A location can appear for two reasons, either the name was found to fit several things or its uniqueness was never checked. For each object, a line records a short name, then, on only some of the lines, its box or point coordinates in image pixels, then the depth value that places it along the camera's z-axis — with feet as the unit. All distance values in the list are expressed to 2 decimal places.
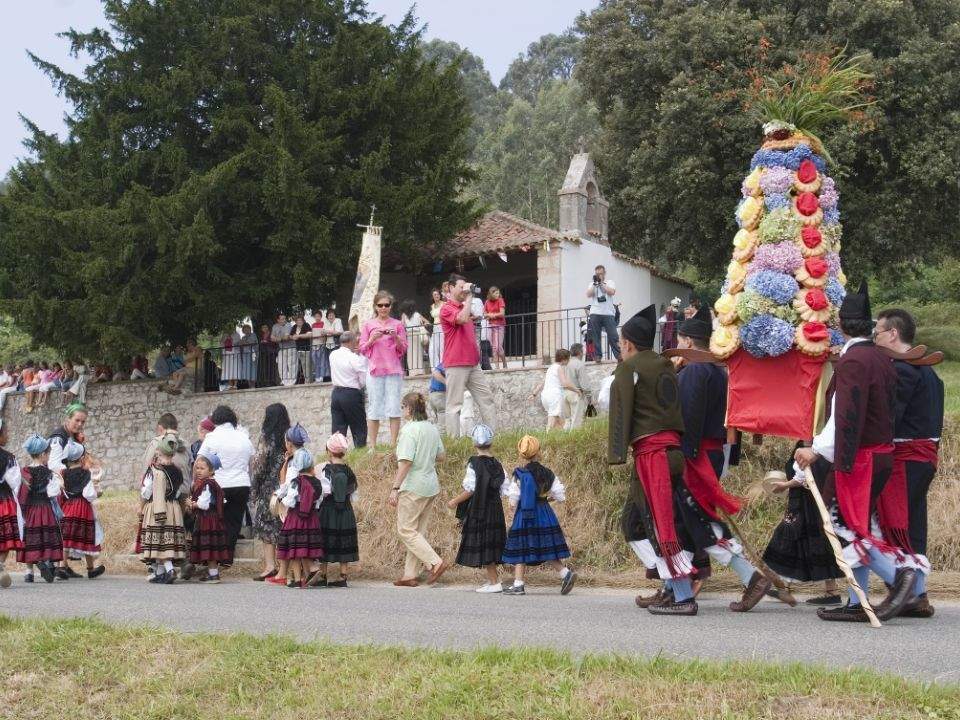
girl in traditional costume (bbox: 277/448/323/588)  36.01
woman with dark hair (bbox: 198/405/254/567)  40.65
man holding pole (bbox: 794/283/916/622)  23.89
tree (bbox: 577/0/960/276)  87.97
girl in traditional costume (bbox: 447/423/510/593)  33.71
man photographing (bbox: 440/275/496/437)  46.93
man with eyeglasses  25.16
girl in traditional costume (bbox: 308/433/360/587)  36.50
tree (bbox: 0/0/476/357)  80.69
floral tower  36.22
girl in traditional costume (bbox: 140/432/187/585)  38.70
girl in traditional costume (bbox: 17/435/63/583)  38.34
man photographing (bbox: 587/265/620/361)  66.49
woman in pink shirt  47.96
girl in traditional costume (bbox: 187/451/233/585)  39.19
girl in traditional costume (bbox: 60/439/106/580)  40.27
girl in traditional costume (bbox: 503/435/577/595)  32.76
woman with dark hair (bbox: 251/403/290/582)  40.27
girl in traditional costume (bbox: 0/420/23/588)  36.96
